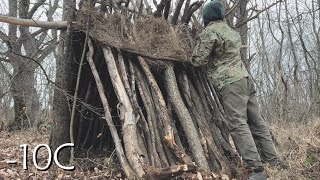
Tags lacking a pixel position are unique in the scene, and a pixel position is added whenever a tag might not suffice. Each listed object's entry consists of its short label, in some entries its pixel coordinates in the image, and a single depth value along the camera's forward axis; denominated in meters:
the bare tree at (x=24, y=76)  9.18
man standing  3.40
